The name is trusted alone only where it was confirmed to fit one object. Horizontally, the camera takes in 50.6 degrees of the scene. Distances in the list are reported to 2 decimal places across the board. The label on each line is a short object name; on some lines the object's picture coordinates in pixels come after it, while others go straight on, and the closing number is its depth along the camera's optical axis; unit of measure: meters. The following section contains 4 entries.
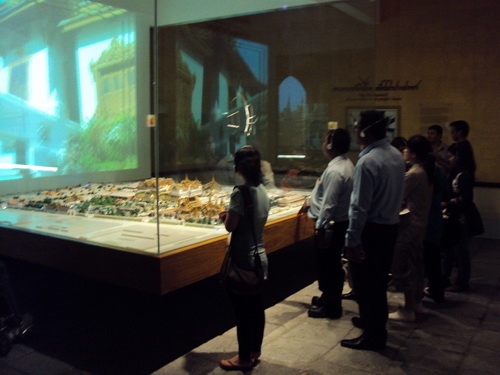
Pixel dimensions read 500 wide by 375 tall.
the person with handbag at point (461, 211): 4.60
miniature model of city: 4.58
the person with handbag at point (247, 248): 2.93
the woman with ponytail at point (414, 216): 3.84
